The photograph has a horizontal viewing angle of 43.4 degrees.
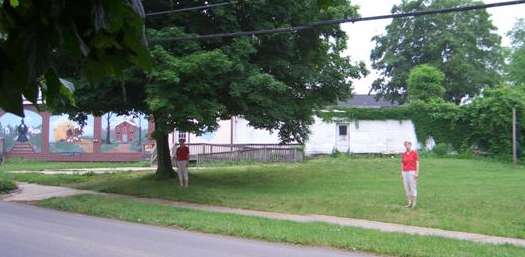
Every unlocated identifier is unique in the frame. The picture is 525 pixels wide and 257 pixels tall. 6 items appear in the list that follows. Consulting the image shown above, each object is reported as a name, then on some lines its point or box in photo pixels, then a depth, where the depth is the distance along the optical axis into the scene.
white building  41.53
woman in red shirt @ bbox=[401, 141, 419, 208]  17.38
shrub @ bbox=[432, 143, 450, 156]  38.12
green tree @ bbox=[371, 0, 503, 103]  64.12
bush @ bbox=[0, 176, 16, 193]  23.75
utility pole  34.09
